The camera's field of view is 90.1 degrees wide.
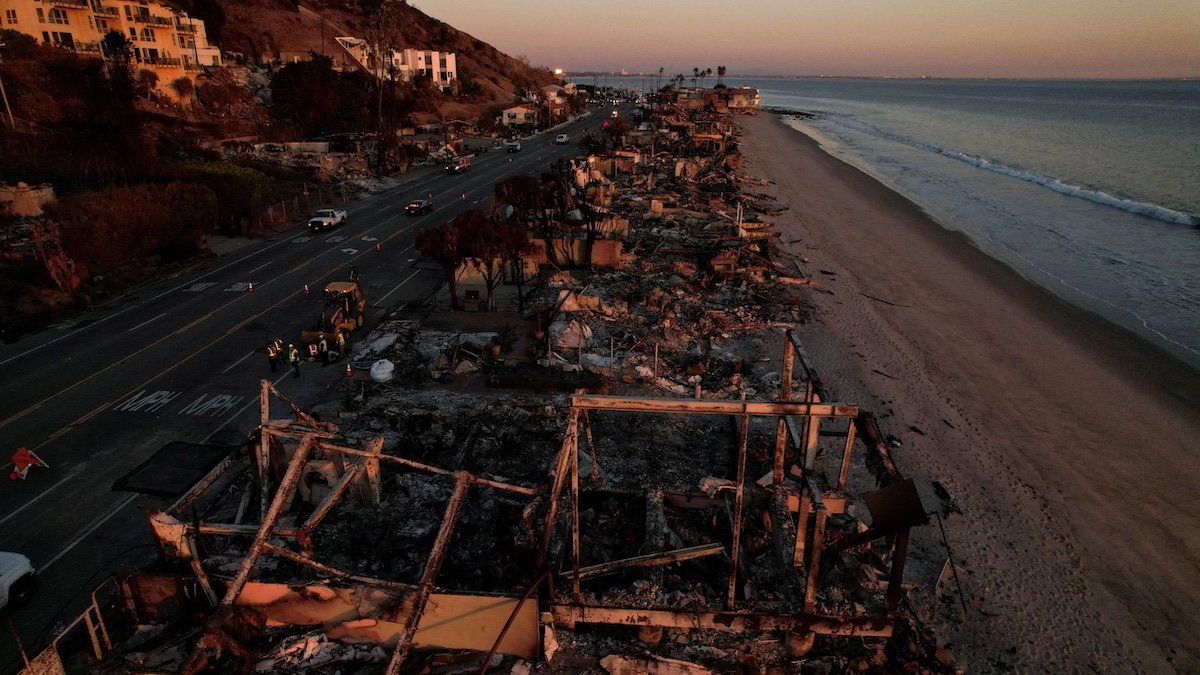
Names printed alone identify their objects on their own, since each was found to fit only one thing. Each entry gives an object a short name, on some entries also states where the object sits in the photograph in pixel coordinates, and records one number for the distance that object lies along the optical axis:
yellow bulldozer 23.19
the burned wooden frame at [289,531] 9.13
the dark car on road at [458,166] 63.56
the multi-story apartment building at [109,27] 68.31
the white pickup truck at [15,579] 11.42
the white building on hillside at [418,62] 121.58
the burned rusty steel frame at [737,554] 9.37
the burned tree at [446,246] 25.80
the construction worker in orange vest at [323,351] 22.41
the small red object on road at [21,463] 15.66
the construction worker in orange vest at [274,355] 21.56
